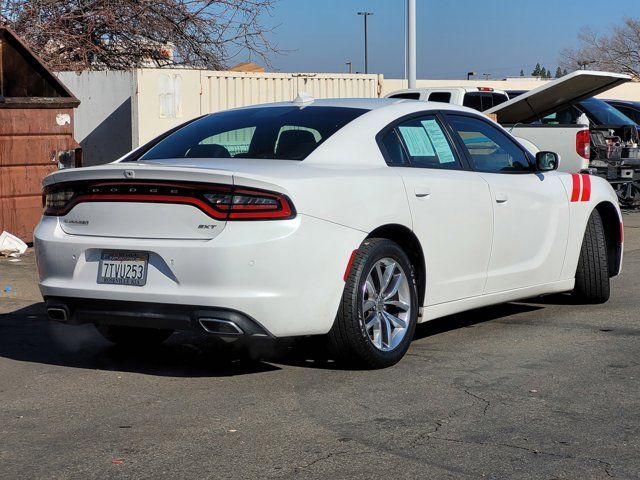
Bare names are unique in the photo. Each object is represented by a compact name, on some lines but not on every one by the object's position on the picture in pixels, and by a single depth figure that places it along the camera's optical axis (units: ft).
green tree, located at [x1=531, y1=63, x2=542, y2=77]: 490.40
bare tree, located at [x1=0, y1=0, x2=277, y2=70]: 56.80
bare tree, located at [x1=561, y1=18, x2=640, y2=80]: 194.70
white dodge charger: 18.21
